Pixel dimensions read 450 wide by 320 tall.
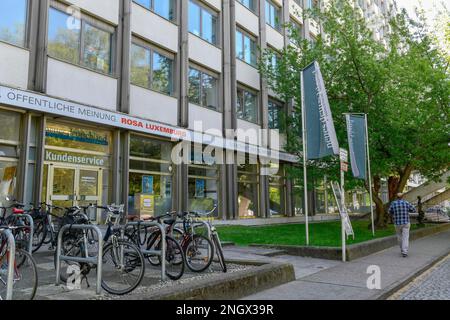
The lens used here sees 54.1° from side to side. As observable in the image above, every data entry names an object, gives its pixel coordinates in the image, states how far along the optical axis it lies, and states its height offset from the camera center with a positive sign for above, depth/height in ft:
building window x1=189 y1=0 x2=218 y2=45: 67.52 +30.23
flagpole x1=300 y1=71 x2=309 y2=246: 40.57 +8.28
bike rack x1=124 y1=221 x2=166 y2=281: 22.40 -1.98
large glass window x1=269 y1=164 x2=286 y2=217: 84.22 +4.16
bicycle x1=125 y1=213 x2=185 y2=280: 24.06 -1.68
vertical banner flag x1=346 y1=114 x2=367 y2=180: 46.29 +7.38
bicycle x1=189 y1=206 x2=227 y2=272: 25.35 -1.81
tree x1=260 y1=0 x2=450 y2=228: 62.08 +17.90
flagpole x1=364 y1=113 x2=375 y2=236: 53.88 +6.14
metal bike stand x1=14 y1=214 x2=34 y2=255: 24.44 -0.66
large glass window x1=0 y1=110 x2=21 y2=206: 40.83 +5.89
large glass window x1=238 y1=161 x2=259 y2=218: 74.95 +3.98
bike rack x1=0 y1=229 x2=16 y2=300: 15.31 -1.75
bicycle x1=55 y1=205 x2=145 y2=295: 19.83 -2.11
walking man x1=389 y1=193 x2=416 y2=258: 41.27 -0.67
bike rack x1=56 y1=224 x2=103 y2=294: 18.47 -1.94
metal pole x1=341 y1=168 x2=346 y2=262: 35.83 -2.56
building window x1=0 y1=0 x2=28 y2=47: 41.65 +18.61
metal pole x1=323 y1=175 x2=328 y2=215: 107.94 +4.12
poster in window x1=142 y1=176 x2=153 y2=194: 55.57 +3.75
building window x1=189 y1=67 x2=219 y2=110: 65.87 +19.25
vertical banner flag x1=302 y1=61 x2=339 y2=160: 37.29 +8.15
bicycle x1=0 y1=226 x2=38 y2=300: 16.65 -2.18
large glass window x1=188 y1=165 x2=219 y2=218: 64.49 +3.96
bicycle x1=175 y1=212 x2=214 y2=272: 25.59 -2.14
